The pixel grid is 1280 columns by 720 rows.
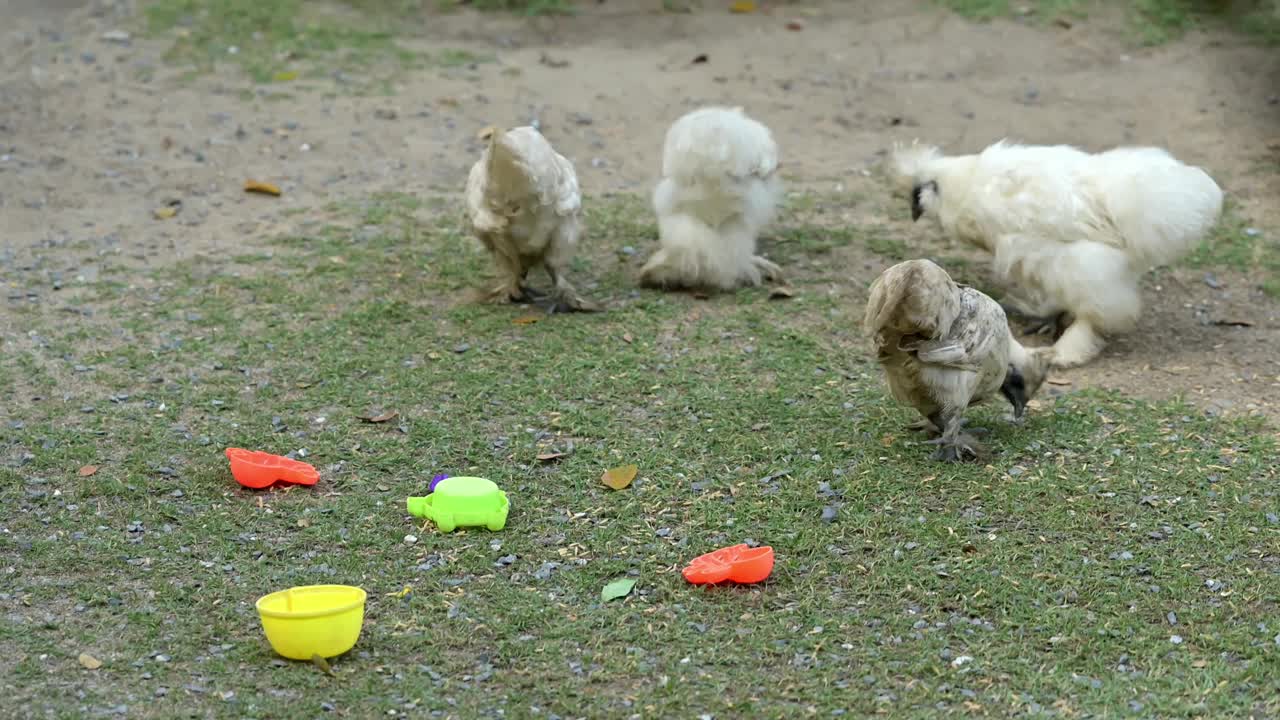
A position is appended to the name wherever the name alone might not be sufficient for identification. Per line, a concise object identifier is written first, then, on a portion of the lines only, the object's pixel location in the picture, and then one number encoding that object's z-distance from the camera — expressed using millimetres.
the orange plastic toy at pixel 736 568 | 7891
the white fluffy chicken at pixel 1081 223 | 10719
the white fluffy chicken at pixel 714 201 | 12164
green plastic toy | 8555
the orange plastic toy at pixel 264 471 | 9000
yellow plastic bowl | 6855
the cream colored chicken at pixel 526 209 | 11344
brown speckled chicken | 8492
